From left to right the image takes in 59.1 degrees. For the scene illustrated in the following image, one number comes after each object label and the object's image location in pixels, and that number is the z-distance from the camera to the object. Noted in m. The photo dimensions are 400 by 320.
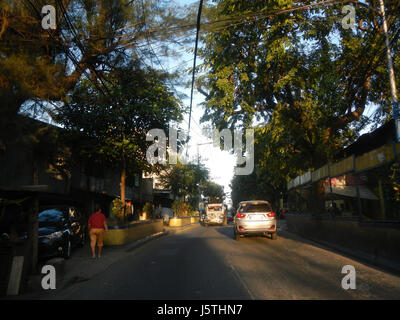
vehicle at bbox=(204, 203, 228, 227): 35.84
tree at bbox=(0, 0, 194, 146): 7.85
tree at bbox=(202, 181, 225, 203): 82.75
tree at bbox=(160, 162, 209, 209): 38.44
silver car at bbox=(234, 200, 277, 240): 15.80
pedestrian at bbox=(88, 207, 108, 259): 11.87
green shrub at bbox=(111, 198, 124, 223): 17.20
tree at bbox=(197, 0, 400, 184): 15.31
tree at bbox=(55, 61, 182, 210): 14.54
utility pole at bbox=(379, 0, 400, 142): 10.61
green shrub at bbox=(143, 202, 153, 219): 24.67
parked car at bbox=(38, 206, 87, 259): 10.58
